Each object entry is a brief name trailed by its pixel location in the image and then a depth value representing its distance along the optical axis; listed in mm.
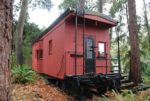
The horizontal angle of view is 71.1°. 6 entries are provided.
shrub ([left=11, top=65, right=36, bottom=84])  5351
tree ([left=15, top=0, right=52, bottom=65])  7709
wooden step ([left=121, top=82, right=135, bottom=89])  5339
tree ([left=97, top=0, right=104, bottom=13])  12367
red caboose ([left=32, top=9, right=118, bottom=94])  5214
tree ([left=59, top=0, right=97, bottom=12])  13525
